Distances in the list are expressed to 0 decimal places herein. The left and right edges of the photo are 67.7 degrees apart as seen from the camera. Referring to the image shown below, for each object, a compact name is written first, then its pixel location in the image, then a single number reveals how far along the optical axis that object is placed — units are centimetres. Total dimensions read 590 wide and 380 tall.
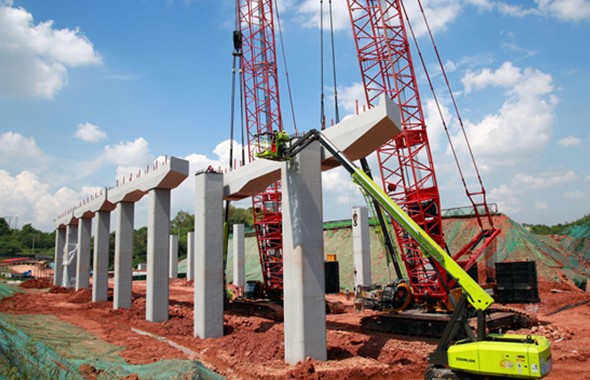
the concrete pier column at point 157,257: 2050
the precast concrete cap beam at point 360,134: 1256
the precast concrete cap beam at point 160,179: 2019
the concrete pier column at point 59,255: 4253
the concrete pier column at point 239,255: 3991
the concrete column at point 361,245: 2956
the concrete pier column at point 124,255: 2447
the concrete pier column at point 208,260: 1700
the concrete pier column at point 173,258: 4901
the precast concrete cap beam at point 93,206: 2820
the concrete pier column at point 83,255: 3500
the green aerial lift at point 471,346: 793
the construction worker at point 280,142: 1332
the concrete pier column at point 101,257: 2833
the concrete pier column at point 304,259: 1267
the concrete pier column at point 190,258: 4794
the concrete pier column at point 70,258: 3838
